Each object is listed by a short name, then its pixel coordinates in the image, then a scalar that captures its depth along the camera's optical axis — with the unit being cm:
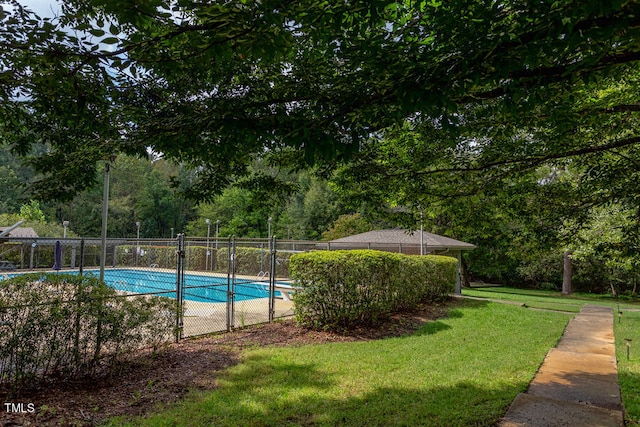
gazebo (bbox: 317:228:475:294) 1790
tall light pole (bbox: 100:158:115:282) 607
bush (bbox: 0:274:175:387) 432
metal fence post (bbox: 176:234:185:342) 697
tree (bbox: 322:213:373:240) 2819
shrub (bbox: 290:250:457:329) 812
